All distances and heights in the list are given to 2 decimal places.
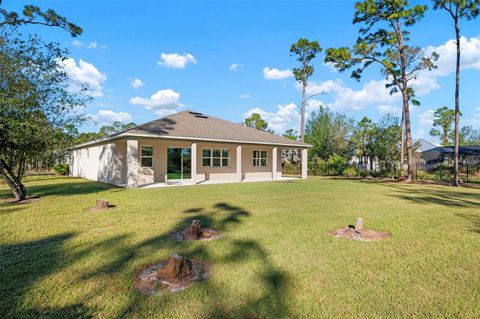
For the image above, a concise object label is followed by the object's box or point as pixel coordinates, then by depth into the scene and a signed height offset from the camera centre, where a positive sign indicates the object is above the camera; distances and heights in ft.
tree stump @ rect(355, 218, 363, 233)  17.59 -4.13
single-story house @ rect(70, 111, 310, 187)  48.32 +2.47
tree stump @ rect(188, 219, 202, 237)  17.21 -4.24
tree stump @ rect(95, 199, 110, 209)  25.40 -3.84
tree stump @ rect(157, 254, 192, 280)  11.18 -4.55
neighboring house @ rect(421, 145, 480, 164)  95.61 +3.58
